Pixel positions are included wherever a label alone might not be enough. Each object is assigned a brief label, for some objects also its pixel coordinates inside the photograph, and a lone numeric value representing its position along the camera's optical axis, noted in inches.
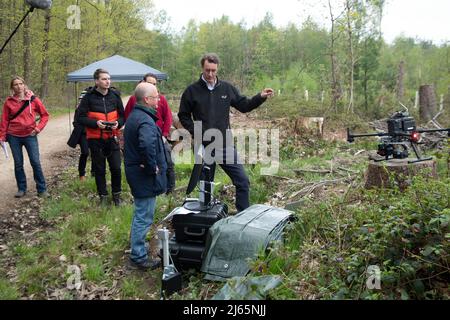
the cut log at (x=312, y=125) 398.6
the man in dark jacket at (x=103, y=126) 238.8
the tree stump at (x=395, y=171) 195.9
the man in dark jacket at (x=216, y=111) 198.8
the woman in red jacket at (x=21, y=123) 259.9
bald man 166.6
